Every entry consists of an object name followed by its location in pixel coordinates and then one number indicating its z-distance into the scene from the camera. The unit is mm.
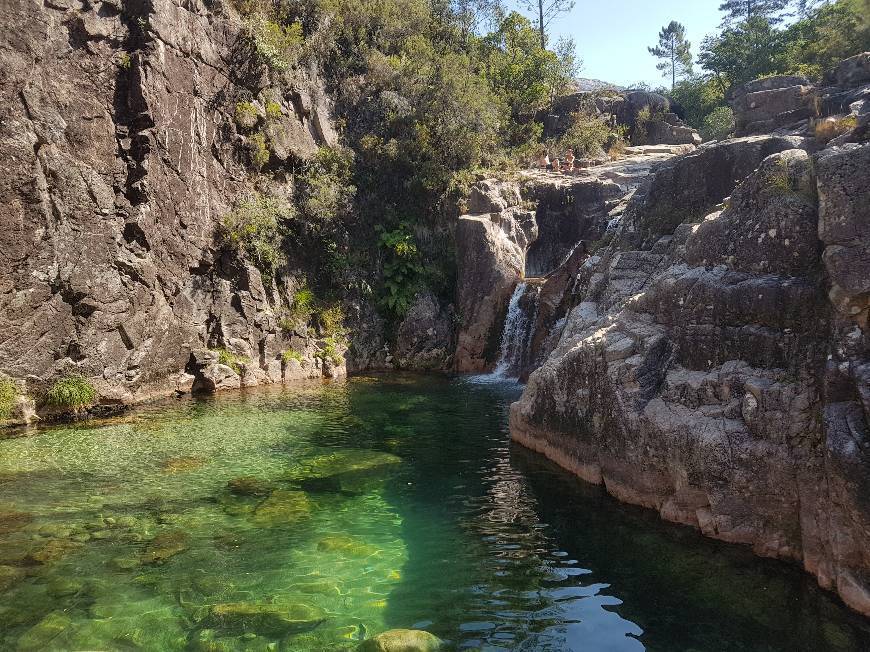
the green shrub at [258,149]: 20062
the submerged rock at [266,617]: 5512
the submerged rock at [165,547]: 6875
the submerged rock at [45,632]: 5105
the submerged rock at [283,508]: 8156
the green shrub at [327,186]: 21453
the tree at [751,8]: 49094
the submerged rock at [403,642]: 5109
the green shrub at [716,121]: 34656
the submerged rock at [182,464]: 10156
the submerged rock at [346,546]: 7211
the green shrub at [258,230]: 18688
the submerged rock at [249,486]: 9164
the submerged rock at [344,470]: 9586
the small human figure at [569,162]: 26578
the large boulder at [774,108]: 18917
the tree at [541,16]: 39500
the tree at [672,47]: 59719
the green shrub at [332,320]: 20891
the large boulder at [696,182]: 12227
